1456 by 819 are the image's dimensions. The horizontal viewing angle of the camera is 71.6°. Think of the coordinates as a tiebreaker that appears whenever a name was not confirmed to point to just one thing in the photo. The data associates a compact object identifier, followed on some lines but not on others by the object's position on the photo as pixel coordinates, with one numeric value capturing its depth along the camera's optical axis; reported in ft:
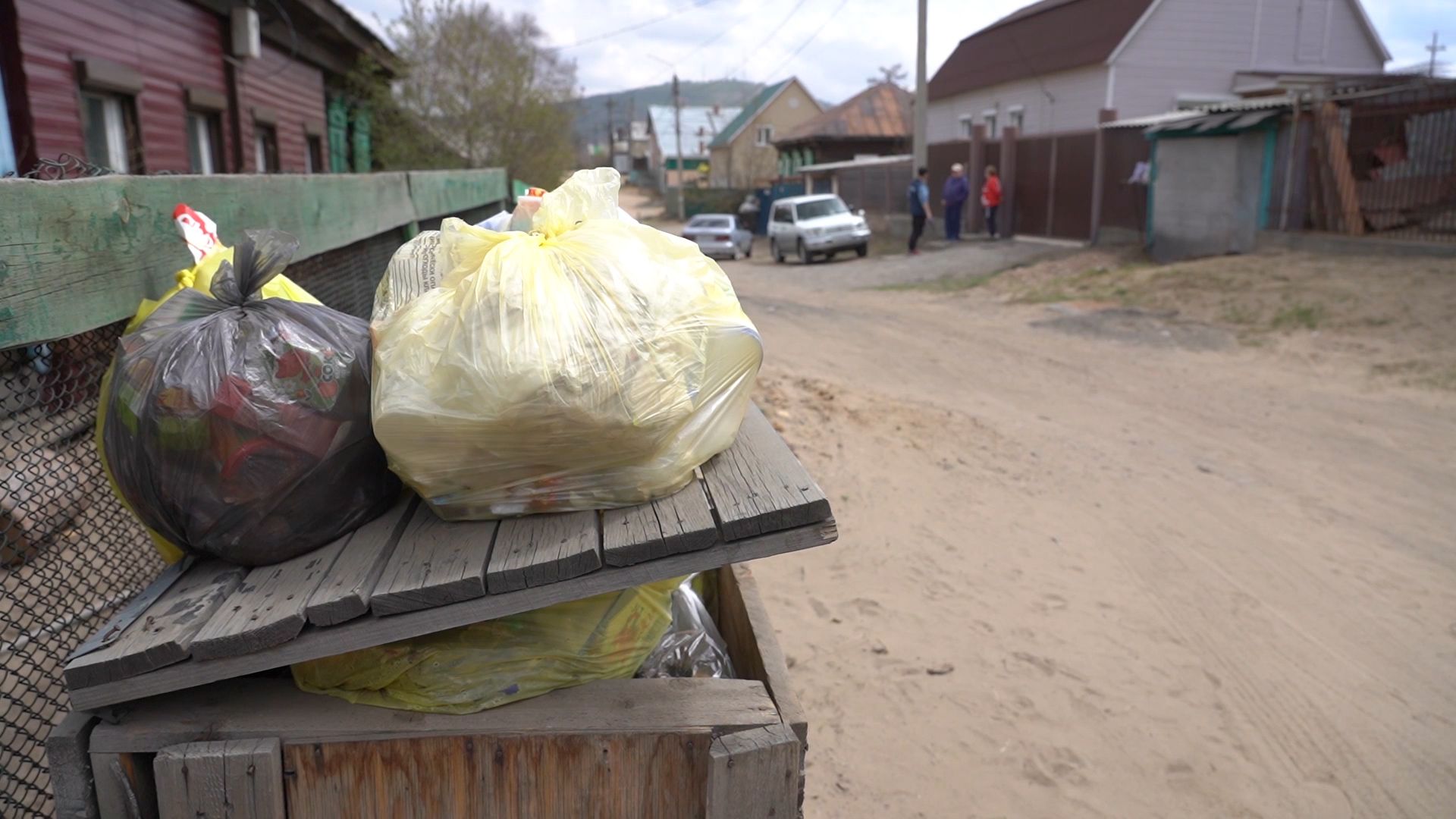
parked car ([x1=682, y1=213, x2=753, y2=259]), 83.41
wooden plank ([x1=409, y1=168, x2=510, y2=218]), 19.31
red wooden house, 21.42
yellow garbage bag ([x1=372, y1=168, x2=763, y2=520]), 5.29
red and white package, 7.69
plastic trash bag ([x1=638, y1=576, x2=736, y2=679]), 7.55
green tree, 63.10
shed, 46.26
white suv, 71.41
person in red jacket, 69.00
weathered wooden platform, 5.01
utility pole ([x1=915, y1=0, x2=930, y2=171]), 76.33
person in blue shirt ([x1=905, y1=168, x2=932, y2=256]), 69.51
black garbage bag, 5.41
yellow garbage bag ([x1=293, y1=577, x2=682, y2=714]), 5.68
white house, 80.33
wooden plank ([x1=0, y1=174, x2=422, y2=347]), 5.58
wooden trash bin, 5.27
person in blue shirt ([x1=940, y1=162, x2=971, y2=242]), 70.54
